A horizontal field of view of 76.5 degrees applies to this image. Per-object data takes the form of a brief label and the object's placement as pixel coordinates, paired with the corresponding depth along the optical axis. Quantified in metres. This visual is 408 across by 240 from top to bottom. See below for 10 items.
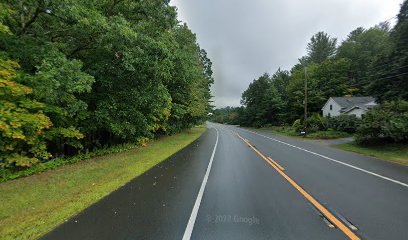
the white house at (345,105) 39.35
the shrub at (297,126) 37.34
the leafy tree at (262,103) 67.00
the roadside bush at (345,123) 29.72
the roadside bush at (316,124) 33.94
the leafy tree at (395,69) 23.09
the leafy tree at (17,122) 8.02
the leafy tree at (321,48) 78.81
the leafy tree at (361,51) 58.64
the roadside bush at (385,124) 15.99
